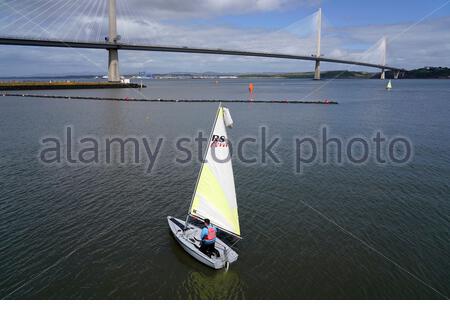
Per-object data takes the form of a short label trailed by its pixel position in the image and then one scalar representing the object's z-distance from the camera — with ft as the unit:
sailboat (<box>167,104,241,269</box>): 58.51
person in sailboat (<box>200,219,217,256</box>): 56.54
